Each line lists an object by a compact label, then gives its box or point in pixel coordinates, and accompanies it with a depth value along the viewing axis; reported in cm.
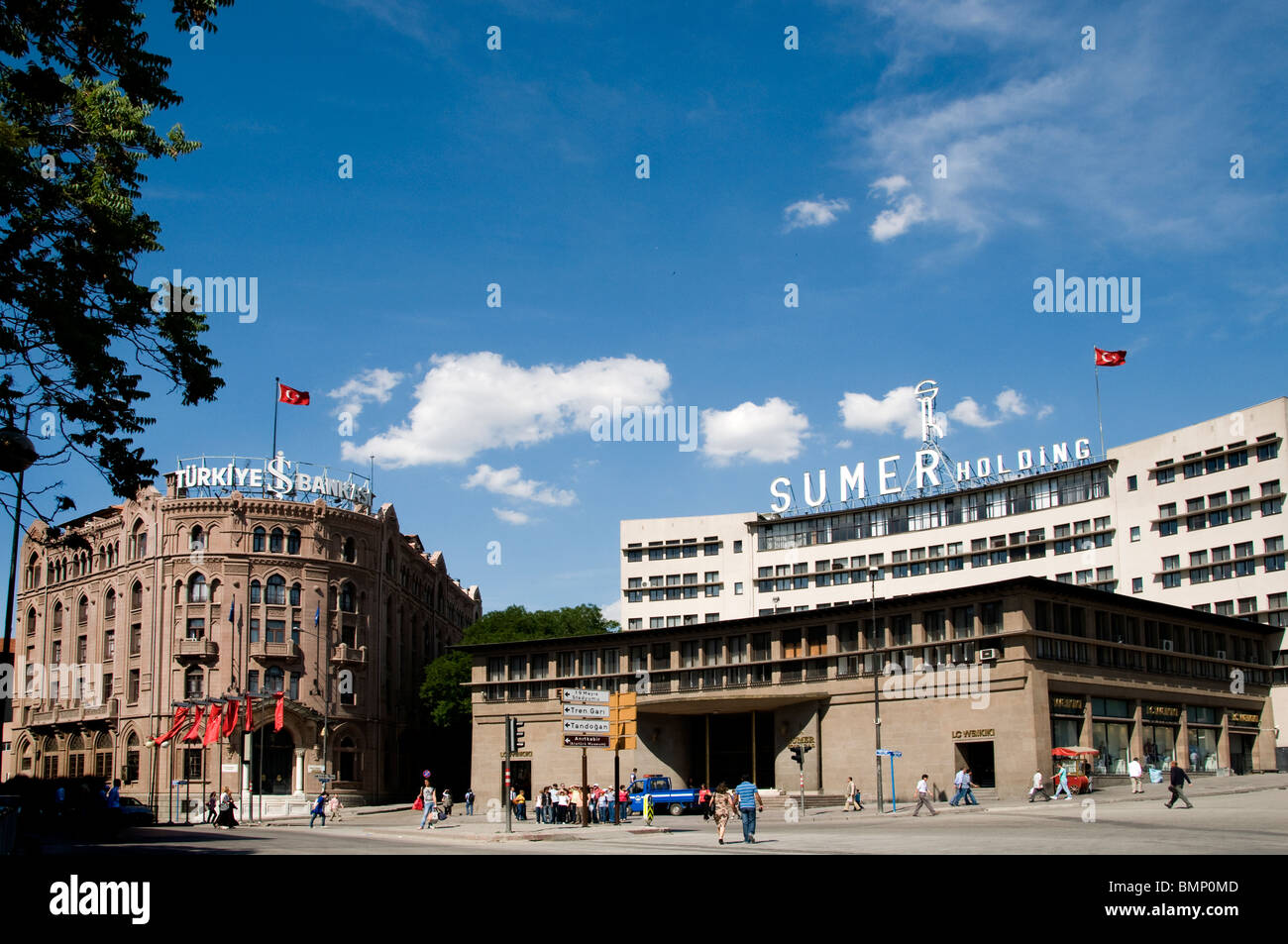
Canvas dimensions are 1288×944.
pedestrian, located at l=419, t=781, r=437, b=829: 4961
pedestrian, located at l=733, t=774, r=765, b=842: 2977
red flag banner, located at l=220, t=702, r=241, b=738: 6988
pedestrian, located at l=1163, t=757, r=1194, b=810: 4006
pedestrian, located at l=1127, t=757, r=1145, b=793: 5215
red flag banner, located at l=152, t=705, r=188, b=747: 6988
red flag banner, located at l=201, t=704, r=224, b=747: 6775
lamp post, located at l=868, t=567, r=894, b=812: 5794
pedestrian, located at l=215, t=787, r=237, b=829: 5119
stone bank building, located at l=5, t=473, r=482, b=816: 8000
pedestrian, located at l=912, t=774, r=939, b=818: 4872
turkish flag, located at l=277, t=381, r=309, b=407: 8162
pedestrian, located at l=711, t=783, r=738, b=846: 3067
